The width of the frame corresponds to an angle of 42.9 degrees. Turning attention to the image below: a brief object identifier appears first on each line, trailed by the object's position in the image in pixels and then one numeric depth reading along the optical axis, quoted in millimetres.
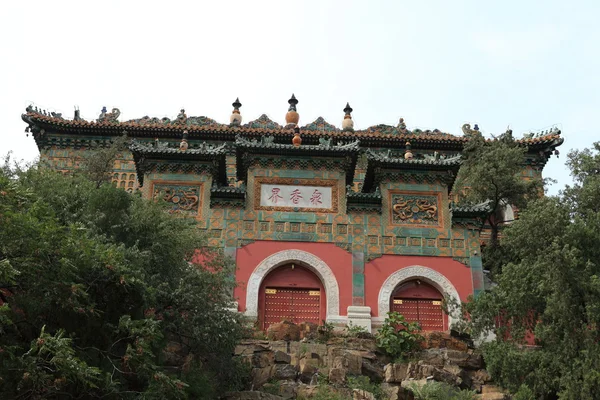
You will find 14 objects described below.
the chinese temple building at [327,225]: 19016
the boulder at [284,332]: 16641
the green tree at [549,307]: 13625
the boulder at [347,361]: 14836
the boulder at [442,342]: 16797
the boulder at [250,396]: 13219
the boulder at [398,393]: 13695
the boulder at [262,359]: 14930
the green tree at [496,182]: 21484
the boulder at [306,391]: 13766
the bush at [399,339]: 16469
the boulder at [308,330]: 16766
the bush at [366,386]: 13987
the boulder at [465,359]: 15689
